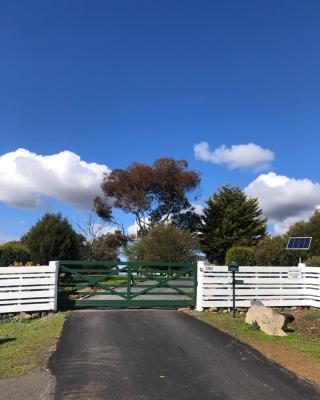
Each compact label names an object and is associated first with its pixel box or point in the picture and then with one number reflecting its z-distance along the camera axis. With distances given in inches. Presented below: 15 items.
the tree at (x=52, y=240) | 1194.6
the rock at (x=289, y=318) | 621.0
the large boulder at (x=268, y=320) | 512.1
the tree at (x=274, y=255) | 1306.0
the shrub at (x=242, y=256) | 1255.5
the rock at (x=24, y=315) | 614.5
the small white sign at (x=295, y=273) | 724.7
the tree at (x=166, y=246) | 1689.2
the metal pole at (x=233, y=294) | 636.1
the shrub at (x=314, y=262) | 878.6
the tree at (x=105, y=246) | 2102.6
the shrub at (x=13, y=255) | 1210.6
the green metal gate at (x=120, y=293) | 655.1
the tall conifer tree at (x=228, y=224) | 2196.1
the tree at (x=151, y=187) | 2159.2
